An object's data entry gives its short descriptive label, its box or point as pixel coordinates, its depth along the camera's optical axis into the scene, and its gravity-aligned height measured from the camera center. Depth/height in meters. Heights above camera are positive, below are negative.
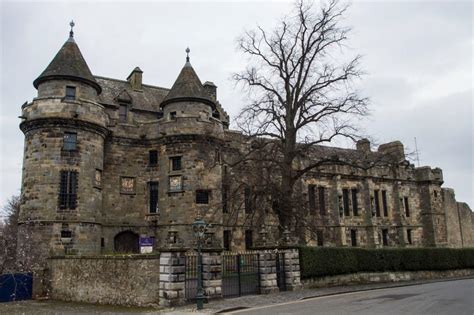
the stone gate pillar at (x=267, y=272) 19.11 -1.53
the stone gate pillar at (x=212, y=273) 16.62 -1.30
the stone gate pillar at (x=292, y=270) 20.23 -1.56
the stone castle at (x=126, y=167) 25.36 +5.06
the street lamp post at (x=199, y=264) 14.55 -0.84
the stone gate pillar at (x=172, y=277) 15.30 -1.28
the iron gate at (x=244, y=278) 18.52 -1.76
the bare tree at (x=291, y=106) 23.61 +7.67
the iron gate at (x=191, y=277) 16.51 -1.46
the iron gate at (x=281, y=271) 20.15 -1.55
